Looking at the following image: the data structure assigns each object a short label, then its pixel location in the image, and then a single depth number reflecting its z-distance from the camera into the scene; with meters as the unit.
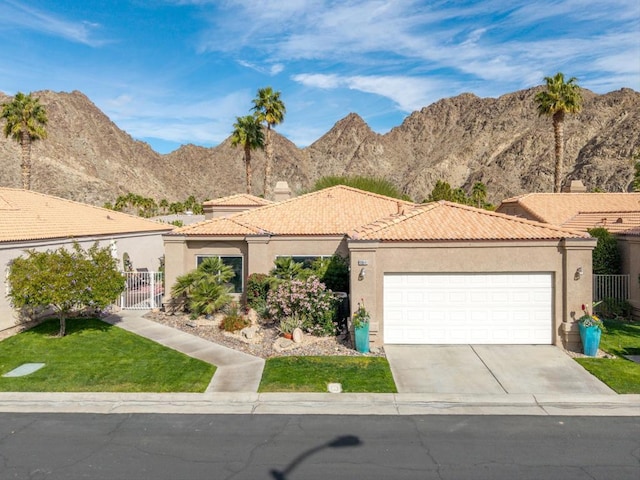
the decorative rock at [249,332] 15.21
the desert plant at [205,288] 17.34
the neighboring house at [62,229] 16.45
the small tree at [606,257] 19.28
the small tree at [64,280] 14.08
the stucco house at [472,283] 14.05
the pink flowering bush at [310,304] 15.28
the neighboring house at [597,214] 18.42
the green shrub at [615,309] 18.11
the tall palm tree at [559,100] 40.38
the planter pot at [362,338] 13.62
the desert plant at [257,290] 17.70
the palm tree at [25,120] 38.28
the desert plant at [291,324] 15.28
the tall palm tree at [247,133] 44.97
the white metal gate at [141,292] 19.64
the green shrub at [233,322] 16.11
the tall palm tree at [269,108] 42.28
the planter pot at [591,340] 13.38
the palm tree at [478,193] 71.12
